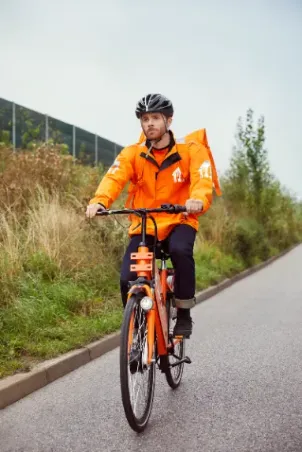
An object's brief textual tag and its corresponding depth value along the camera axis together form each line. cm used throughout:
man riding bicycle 447
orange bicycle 368
